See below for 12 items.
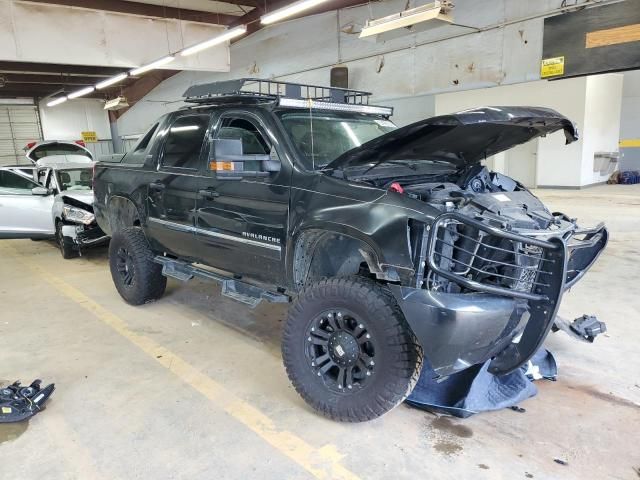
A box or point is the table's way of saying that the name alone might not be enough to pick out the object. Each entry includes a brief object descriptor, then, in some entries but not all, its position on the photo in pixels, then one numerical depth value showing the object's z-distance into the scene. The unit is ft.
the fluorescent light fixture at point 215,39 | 30.89
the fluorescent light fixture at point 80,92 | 54.09
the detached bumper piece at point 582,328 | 10.41
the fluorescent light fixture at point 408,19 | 25.15
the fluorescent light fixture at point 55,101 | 68.55
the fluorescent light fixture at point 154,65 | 38.63
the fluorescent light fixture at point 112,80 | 42.98
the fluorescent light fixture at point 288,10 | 23.84
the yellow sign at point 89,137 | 83.87
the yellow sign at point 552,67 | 33.14
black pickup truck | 7.65
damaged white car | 22.39
